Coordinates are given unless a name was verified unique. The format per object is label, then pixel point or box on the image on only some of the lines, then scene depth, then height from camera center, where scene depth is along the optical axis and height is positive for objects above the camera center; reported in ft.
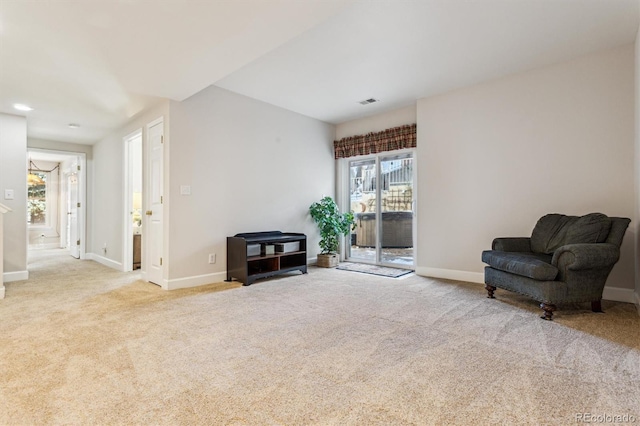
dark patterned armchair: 8.70 -1.44
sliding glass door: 16.98 +0.27
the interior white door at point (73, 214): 21.52 -0.06
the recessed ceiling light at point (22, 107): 13.24 +4.43
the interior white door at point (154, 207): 13.06 +0.26
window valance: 16.12 +3.84
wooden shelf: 13.25 -2.02
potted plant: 17.35 -0.65
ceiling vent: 15.47 +5.42
